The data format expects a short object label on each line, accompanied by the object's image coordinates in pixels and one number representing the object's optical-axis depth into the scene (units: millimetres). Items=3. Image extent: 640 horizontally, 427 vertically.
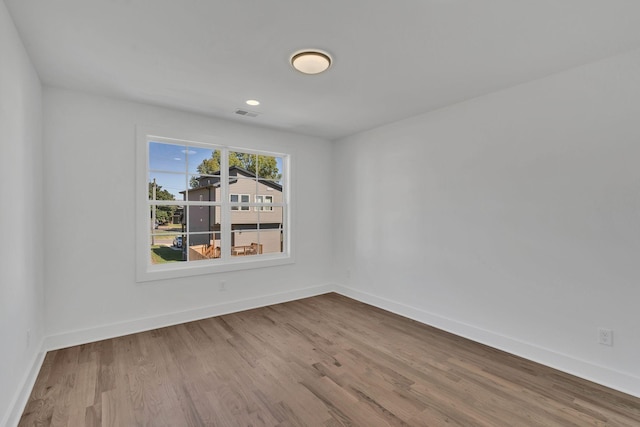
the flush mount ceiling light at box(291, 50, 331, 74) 2258
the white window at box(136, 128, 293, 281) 3487
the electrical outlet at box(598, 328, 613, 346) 2307
